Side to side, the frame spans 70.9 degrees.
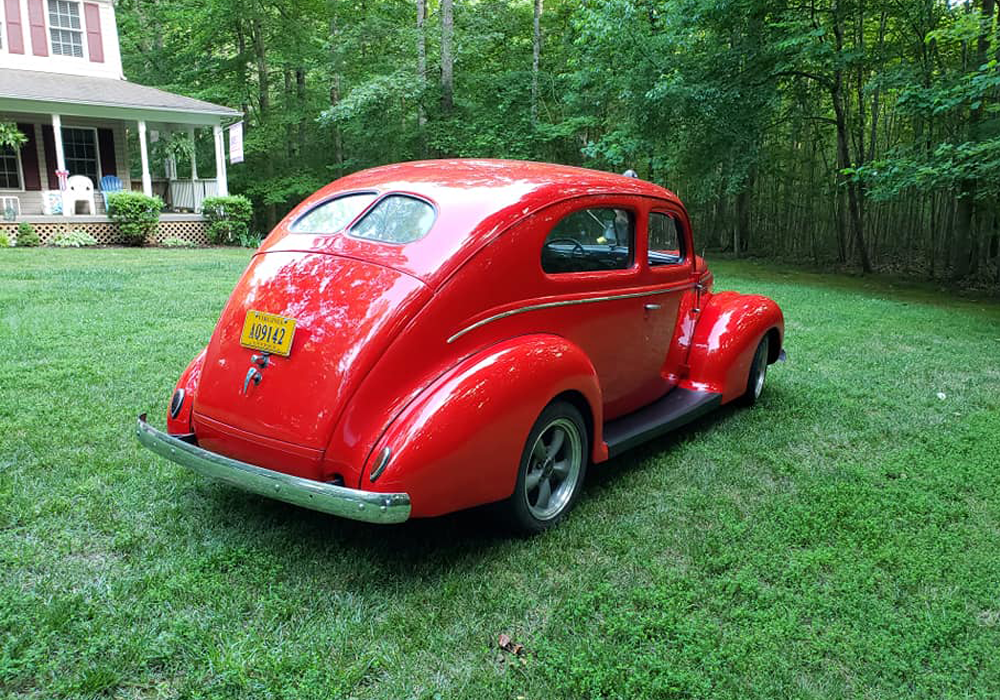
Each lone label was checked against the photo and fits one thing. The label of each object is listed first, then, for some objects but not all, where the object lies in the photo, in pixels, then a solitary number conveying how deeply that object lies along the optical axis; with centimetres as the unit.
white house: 1516
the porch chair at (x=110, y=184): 1631
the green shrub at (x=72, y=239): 1400
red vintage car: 274
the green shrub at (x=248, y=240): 1661
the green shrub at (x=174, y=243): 1550
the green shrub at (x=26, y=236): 1362
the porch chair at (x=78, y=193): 1489
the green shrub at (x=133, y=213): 1464
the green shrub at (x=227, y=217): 1633
